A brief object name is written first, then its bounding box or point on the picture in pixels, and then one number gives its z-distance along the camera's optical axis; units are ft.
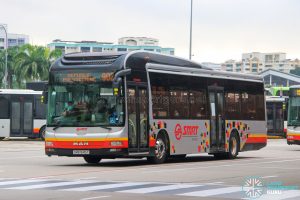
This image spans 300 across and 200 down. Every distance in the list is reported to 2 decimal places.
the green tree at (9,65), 350.78
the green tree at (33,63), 315.17
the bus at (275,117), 193.65
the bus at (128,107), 77.77
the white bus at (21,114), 159.94
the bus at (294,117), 126.93
